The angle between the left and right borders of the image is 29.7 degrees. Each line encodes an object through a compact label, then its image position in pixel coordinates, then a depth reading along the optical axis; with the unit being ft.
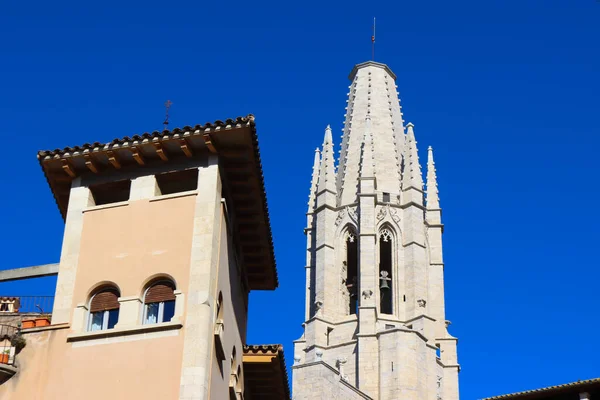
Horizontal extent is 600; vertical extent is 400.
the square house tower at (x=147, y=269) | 68.13
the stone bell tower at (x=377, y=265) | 213.46
